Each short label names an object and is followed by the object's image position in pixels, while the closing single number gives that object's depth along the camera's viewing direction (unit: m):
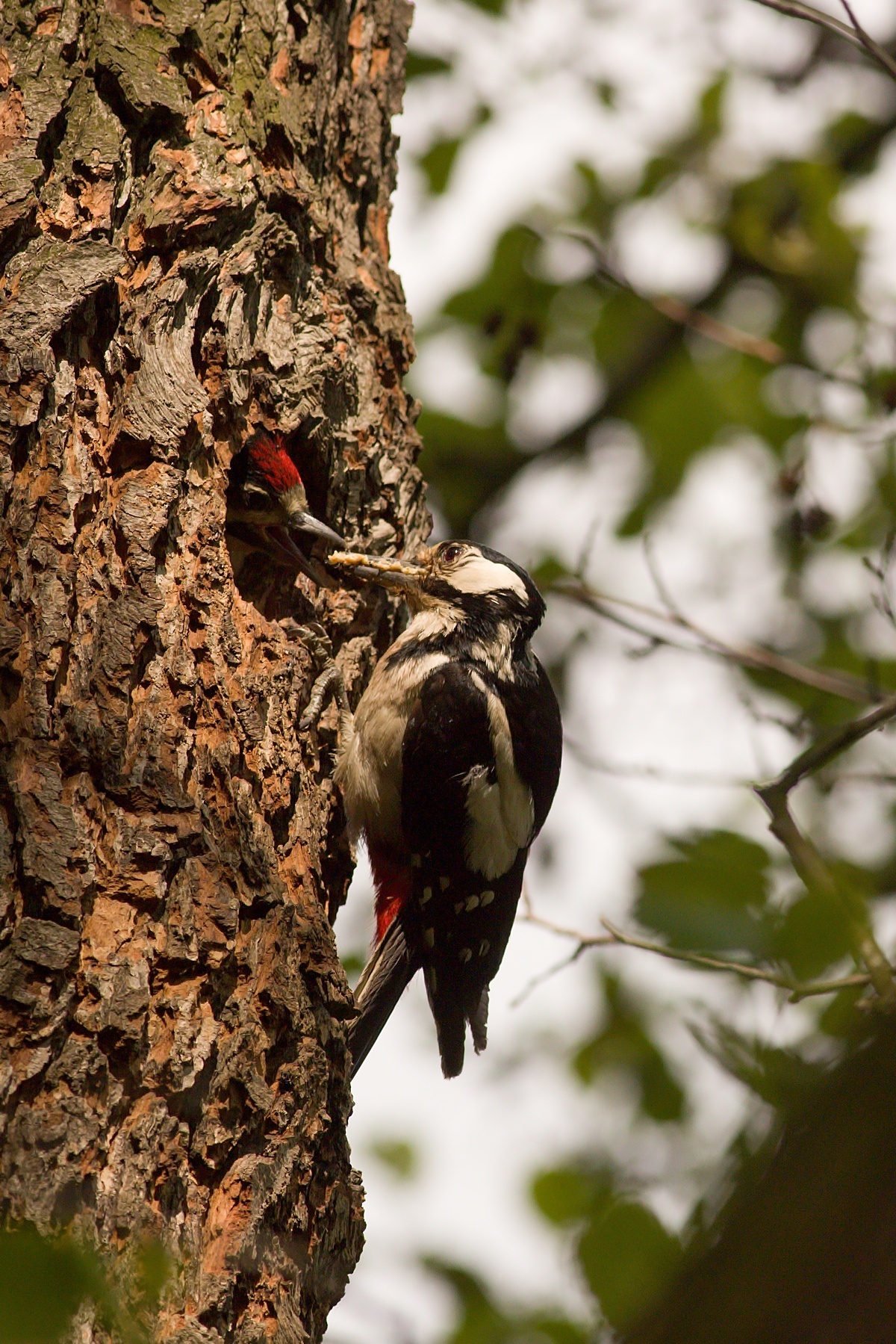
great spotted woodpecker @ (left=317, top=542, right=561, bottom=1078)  6.36
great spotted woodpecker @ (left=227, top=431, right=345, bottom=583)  5.50
